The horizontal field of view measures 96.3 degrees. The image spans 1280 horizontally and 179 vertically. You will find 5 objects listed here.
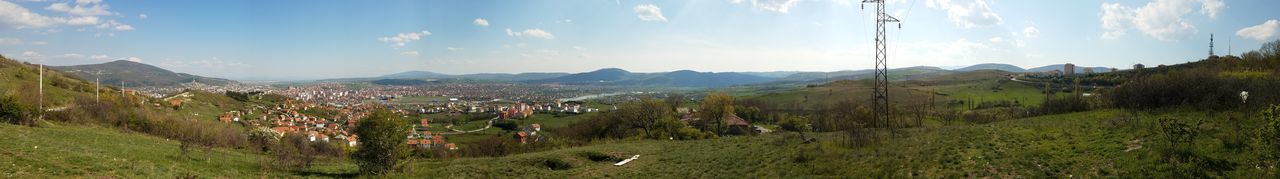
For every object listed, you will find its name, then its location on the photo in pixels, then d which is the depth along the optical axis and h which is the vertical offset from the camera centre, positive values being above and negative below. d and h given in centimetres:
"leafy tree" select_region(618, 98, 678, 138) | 4153 -248
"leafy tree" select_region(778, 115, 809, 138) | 4988 -366
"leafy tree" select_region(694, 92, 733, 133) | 4884 -256
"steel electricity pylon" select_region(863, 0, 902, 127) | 2594 +176
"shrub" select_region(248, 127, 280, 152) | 2731 -319
